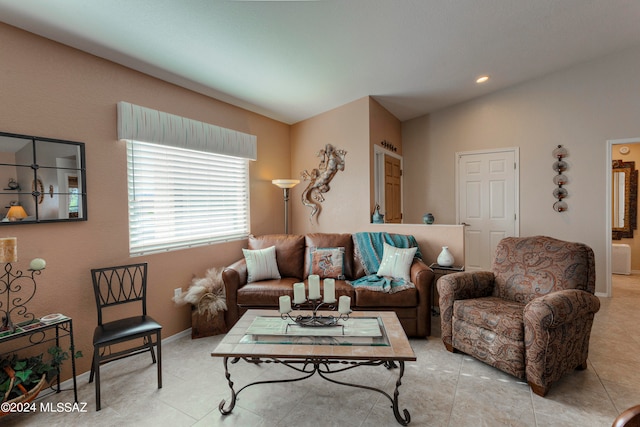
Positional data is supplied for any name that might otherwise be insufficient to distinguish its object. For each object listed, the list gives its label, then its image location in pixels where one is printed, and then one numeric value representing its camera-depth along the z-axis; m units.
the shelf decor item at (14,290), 1.84
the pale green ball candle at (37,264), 1.93
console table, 1.83
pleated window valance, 2.59
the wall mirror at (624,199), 5.30
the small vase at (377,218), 3.98
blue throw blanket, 3.23
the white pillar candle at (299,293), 2.10
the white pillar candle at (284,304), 2.09
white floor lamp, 3.92
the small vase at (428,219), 3.64
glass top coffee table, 1.68
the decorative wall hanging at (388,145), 4.48
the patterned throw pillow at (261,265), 3.23
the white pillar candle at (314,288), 2.13
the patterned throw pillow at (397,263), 3.13
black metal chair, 2.03
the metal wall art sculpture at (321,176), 4.15
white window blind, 2.76
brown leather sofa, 2.85
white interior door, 4.70
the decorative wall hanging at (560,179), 4.33
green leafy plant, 1.82
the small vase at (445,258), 3.36
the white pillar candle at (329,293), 2.09
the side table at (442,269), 3.35
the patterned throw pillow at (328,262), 3.36
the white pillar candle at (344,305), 2.12
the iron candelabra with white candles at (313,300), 2.06
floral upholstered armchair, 1.99
